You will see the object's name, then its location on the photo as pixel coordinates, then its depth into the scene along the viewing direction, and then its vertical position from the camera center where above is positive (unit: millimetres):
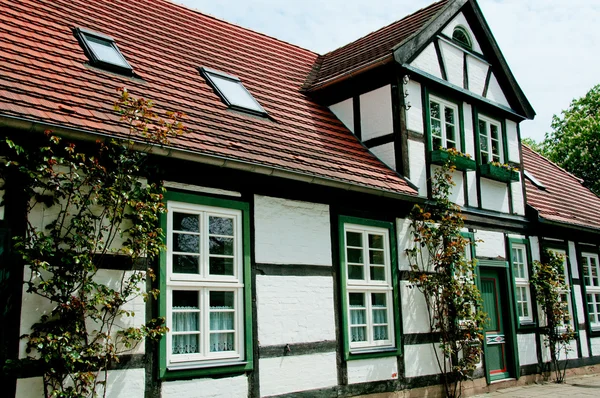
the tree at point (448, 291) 9789 +327
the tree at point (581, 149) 28703 +7402
